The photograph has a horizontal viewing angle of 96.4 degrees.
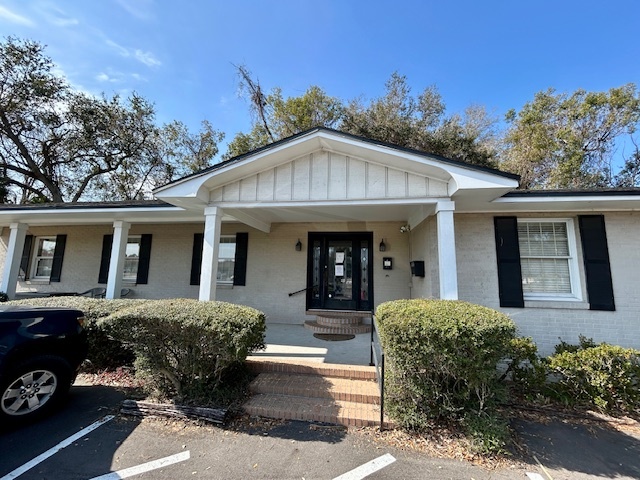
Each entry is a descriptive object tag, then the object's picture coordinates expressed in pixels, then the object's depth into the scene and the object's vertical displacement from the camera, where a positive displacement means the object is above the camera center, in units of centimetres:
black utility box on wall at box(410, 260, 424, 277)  632 +18
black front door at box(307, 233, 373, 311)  793 +11
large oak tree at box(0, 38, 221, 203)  1412 +750
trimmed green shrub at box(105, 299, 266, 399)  345 -84
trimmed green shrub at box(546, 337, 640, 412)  384 -135
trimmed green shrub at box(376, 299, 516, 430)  300 -90
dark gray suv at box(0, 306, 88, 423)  313 -104
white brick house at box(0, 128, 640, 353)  500 +94
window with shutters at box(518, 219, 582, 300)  569 +39
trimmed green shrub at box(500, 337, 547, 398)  411 -136
